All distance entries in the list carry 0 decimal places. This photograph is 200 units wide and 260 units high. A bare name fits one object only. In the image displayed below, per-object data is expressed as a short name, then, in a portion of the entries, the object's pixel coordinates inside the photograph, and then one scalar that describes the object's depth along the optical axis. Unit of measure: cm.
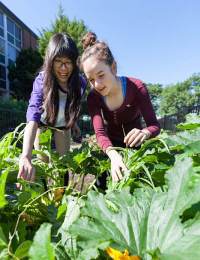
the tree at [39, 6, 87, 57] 1449
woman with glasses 107
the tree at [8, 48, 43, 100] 1503
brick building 1656
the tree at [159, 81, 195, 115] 3257
